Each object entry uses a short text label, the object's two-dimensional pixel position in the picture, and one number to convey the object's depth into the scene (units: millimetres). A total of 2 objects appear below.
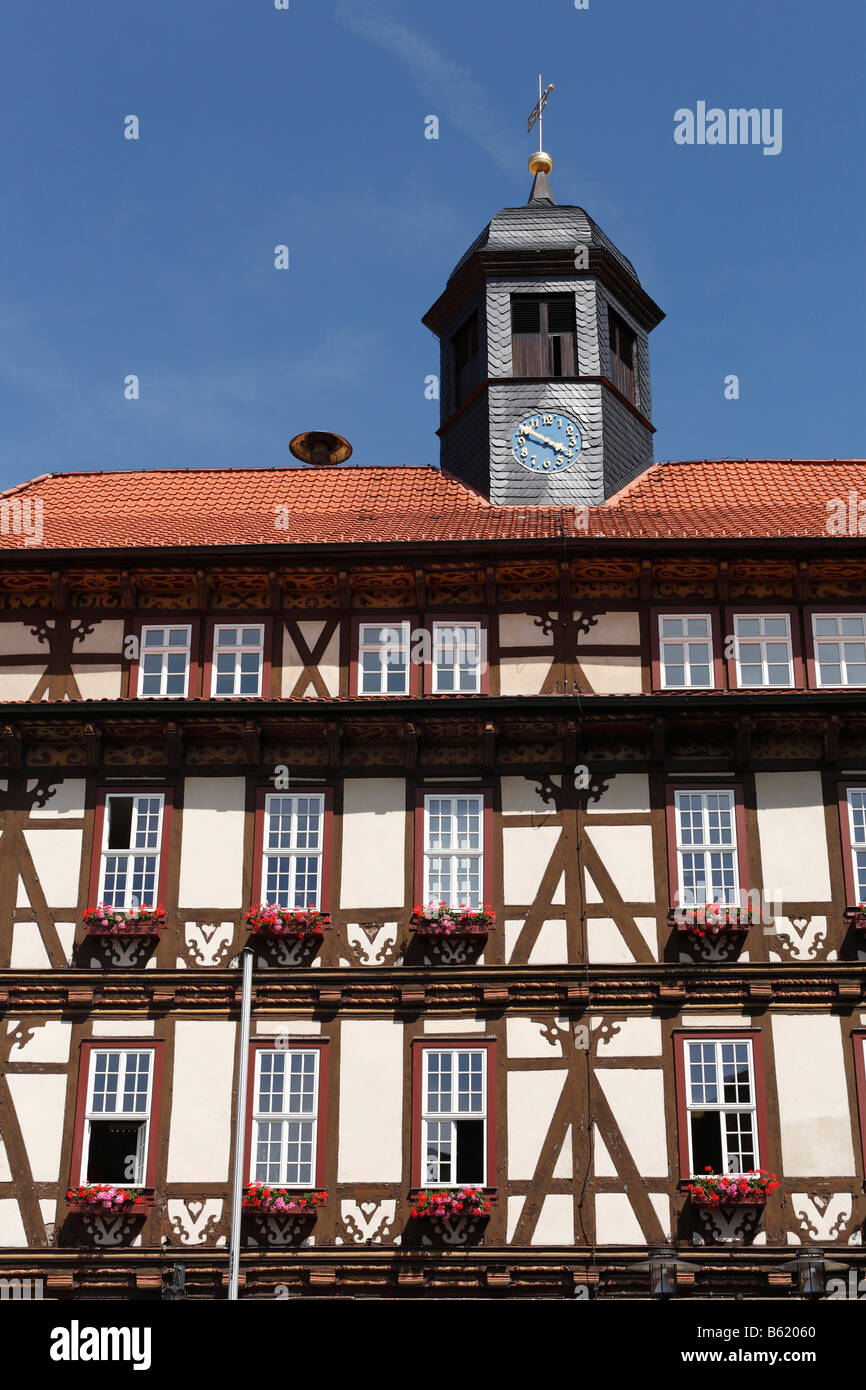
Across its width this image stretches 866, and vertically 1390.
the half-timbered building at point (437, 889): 21578
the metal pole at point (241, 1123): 20000
